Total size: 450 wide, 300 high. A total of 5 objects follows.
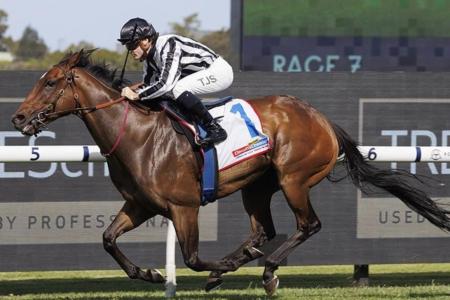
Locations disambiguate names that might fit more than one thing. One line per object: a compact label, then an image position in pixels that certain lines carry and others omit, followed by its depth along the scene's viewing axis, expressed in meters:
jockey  14.09
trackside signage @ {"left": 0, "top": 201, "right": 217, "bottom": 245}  16.20
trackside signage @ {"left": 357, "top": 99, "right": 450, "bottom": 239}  17.33
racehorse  13.96
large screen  21.98
